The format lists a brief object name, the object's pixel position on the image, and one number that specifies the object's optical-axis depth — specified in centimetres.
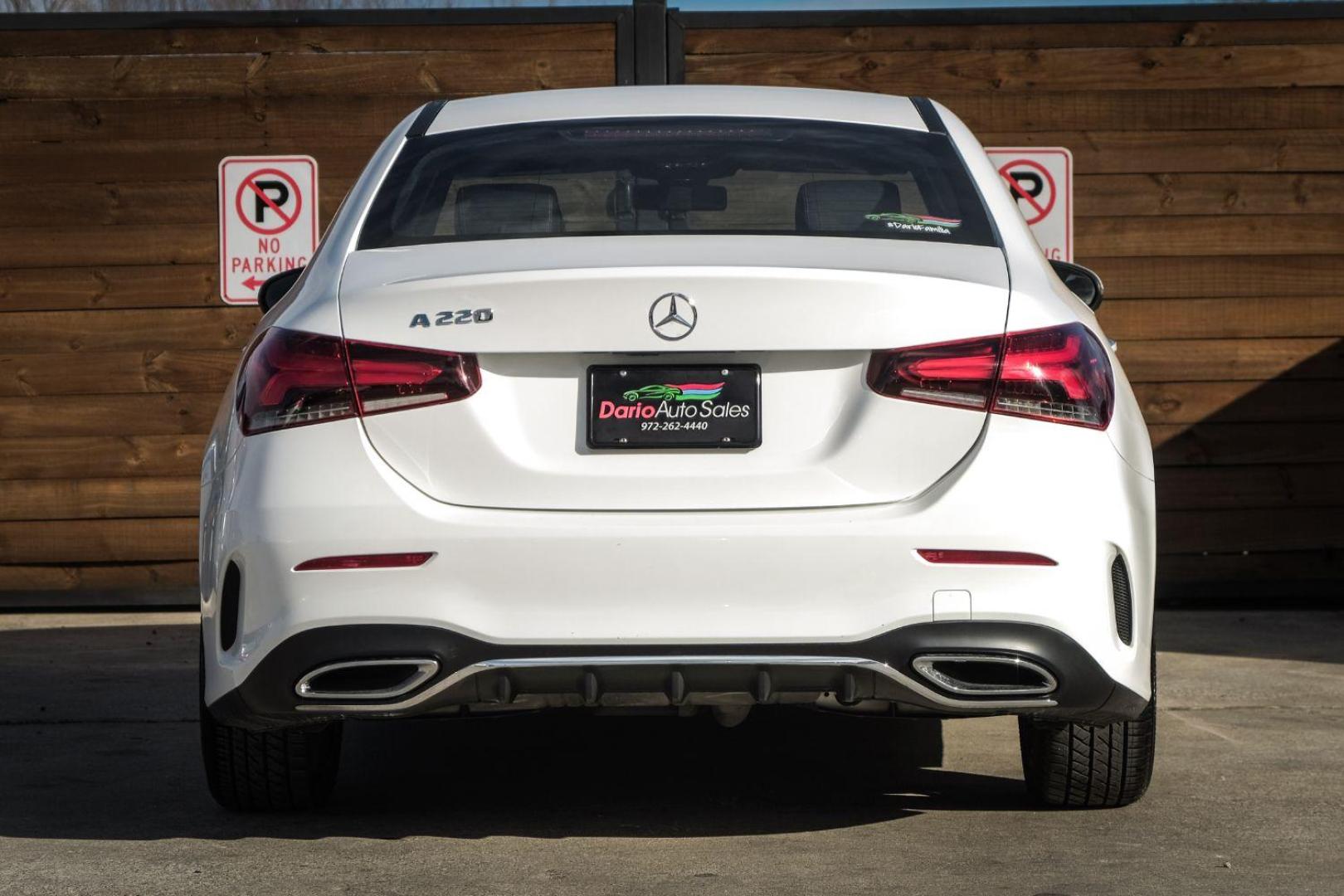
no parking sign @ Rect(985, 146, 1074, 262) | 1688
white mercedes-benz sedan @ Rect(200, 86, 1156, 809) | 656
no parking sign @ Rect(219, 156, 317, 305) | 1704
